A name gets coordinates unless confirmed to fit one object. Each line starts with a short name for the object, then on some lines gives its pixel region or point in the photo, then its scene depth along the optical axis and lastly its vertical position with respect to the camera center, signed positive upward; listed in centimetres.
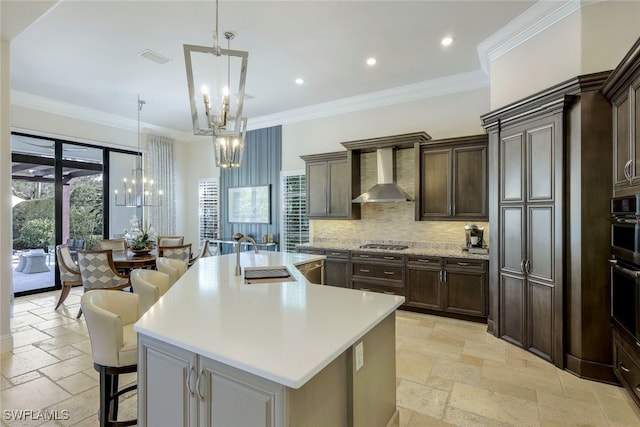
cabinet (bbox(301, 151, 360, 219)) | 553 +50
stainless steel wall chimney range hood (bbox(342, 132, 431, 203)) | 488 +85
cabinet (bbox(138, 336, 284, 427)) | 129 -81
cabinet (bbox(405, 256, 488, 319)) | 424 -99
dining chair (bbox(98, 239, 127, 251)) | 573 -55
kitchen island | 129 -67
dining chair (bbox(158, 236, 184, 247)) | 638 -53
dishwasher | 386 -72
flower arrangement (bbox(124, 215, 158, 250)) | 528 -40
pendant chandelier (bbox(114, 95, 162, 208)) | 698 +50
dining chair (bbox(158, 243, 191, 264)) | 498 -59
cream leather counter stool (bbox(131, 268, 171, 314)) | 249 -60
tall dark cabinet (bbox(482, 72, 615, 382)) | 283 -11
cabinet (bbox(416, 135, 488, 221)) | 445 +49
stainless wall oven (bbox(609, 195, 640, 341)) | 226 -39
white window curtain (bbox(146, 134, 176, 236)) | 735 +86
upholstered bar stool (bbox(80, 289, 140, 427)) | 185 -80
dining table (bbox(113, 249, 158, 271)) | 475 -68
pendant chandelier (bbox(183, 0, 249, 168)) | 255 +106
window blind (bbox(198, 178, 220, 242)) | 774 +15
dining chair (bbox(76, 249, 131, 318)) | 437 -77
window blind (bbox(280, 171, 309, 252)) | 642 +6
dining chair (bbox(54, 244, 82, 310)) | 486 -88
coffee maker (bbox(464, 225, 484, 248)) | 462 -33
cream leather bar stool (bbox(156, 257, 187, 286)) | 343 -59
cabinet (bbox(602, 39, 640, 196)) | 232 +73
